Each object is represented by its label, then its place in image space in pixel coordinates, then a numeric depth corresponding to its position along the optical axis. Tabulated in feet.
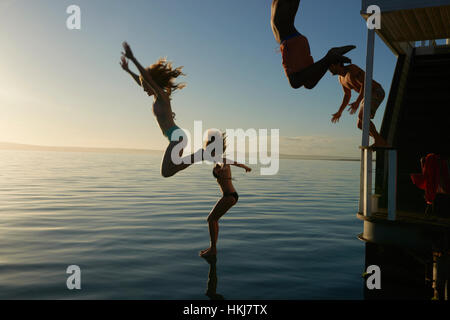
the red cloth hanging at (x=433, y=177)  19.95
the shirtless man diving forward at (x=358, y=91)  14.85
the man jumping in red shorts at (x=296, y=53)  13.24
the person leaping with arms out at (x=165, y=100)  16.85
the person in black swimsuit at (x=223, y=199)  21.97
